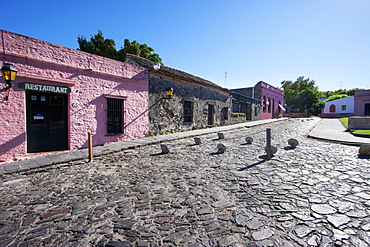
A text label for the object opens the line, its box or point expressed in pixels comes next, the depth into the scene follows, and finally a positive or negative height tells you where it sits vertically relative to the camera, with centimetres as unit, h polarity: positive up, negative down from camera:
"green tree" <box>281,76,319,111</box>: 3919 +529
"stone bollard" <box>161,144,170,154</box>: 663 -110
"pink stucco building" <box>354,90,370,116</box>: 2739 +273
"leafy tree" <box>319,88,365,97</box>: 4828 +895
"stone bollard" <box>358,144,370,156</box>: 573 -95
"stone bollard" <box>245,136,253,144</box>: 812 -92
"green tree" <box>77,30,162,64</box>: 1991 +813
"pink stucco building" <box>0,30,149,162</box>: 592 +80
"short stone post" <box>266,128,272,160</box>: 545 -90
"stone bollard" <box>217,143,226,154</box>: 648 -104
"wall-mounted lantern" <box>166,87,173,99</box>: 1113 +176
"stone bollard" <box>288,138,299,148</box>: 708 -91
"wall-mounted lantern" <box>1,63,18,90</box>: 541 +141
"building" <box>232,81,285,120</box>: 2664 +359
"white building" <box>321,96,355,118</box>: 3309 +269
